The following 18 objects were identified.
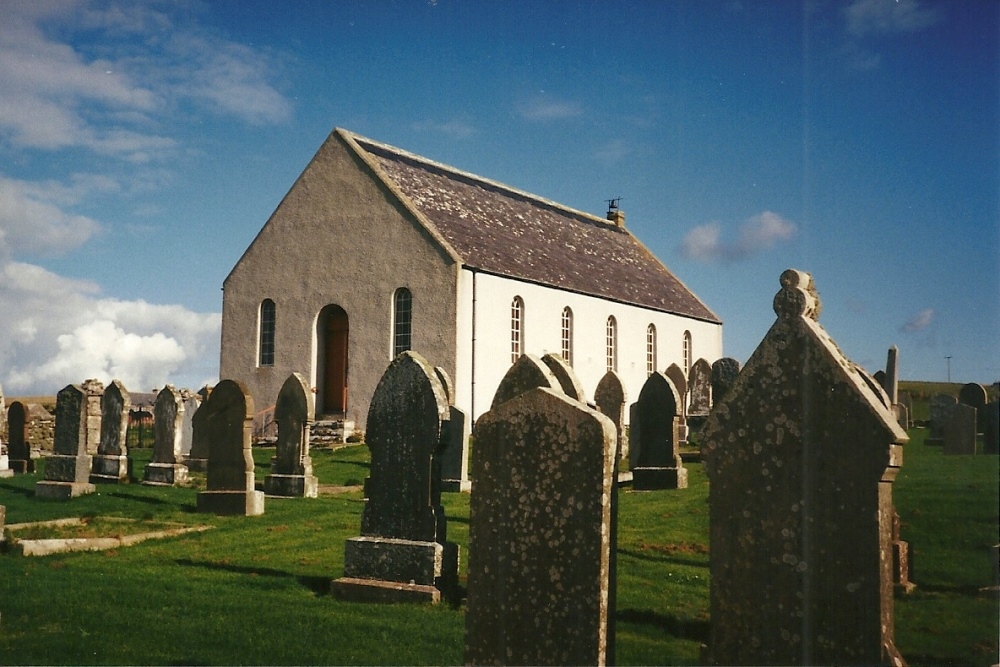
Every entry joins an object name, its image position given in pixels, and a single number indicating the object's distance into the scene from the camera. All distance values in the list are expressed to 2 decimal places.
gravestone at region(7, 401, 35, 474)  21.69
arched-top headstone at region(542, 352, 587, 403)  9.74
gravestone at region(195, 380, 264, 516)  14.98
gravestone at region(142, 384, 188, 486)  19.42
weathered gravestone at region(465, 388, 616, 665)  5.39
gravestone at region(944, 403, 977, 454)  16.33
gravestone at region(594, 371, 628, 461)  17.45
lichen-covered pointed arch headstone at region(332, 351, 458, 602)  8.96
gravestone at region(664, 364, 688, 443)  28.89
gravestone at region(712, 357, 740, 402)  17.89
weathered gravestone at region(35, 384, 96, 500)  17.03
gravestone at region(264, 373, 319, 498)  17.45
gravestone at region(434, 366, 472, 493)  17.27
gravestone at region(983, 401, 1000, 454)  14.68
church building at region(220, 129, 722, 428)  28.06
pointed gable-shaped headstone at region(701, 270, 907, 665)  4.78
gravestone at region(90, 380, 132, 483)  19.78
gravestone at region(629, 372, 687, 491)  15.90
